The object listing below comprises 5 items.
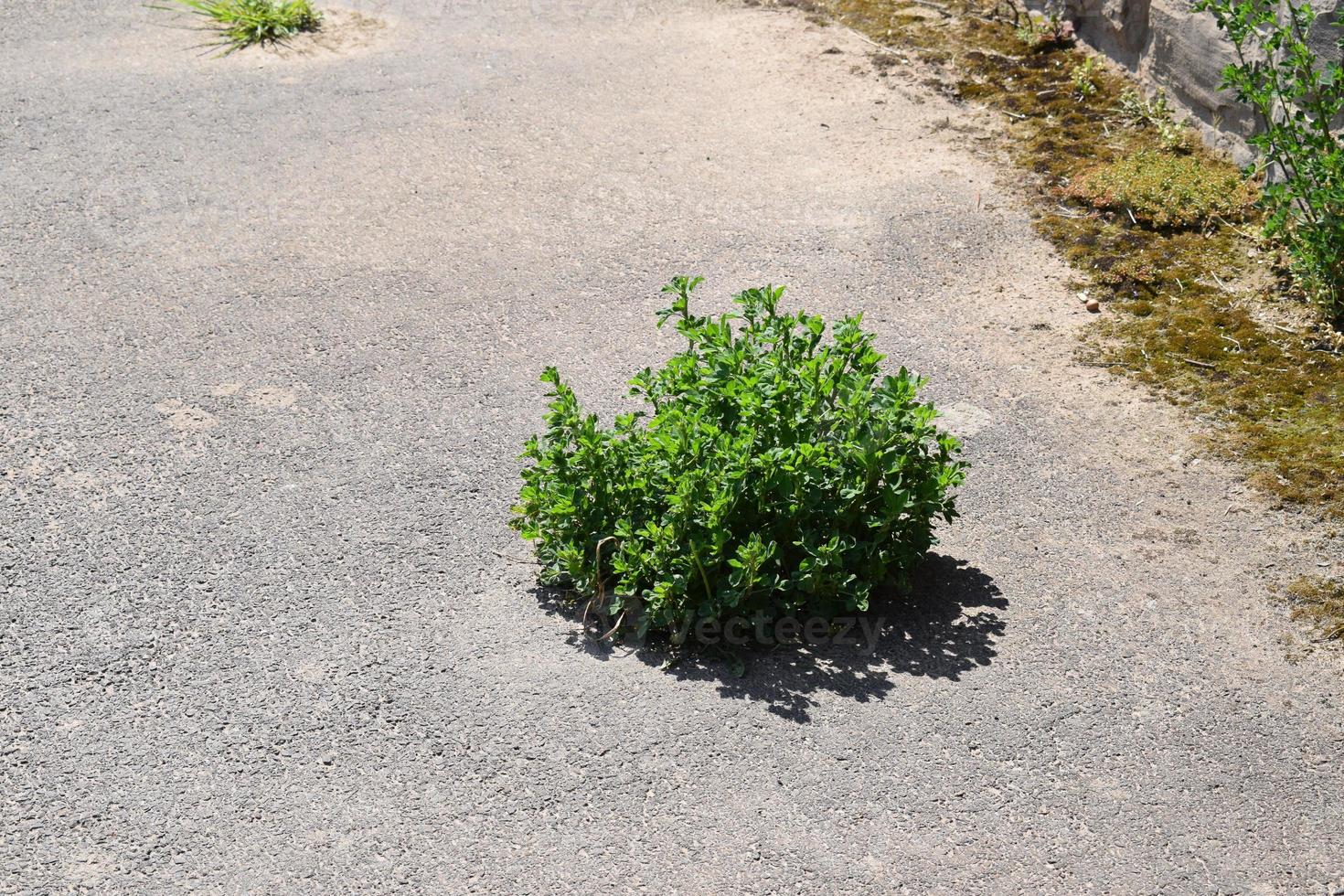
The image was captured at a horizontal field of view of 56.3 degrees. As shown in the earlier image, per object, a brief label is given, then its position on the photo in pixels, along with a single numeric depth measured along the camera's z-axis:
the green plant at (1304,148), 4.80
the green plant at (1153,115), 6.25
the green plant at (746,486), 3.45
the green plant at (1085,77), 6.78
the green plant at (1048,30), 7.27
